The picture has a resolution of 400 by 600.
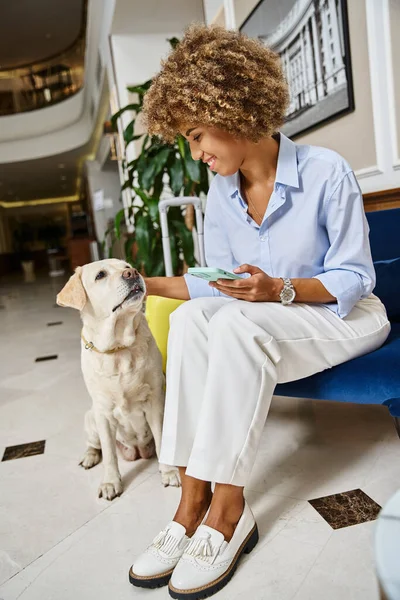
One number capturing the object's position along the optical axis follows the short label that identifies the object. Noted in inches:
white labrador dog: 65.1
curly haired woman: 49.9
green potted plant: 143.6
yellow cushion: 83.6
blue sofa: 56.2
